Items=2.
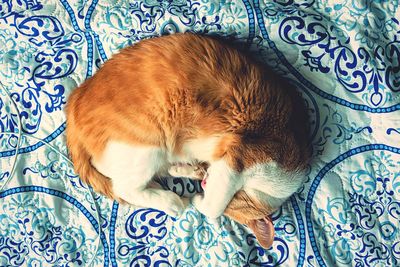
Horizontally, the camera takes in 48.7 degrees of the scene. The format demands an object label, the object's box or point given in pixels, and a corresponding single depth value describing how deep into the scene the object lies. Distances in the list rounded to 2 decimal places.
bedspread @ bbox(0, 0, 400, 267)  1.42
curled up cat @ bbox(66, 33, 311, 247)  1.29
